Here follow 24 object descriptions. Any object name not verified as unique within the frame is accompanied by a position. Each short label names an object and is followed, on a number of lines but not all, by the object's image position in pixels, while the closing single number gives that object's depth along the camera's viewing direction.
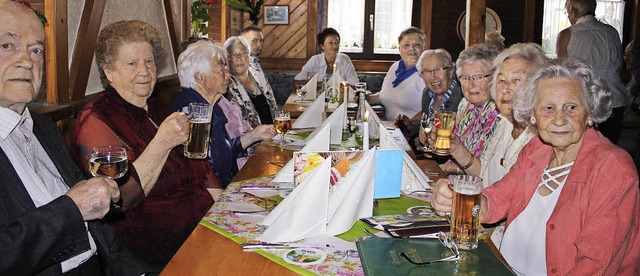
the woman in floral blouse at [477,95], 3.13
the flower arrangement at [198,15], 7.02
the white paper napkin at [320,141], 2.57
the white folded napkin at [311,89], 6.01
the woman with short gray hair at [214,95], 3.19
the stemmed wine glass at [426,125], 3.06
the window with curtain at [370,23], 10.77
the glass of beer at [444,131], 2.81
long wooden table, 1.53
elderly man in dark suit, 1.54
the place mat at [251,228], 1.57
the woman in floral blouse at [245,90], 4.40
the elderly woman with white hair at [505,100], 2.69
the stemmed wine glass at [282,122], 3.22
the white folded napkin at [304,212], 1.73
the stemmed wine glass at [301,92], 5.92
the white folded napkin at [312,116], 3.96
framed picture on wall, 10.59
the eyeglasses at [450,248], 1.53
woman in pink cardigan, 1.73
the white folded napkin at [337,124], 3.37
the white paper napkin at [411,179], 2.31
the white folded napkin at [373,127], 3.38
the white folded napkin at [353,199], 1.82
